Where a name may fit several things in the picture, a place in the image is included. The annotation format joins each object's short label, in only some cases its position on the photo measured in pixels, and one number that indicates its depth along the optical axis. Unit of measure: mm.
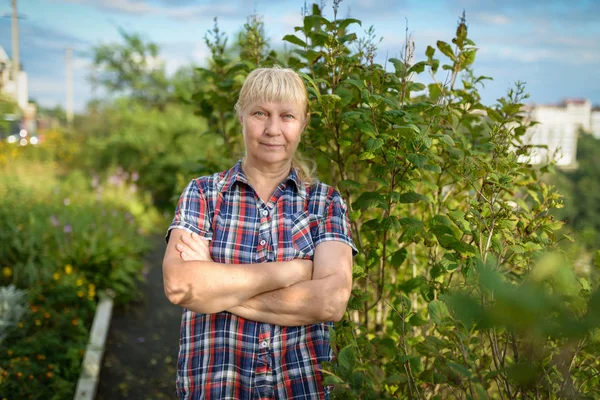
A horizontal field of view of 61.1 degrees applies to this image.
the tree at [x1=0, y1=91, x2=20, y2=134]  7852
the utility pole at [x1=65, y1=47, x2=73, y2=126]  42594
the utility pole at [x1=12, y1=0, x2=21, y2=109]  20422
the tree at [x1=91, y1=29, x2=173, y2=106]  17891
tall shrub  1660
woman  1910
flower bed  3727
